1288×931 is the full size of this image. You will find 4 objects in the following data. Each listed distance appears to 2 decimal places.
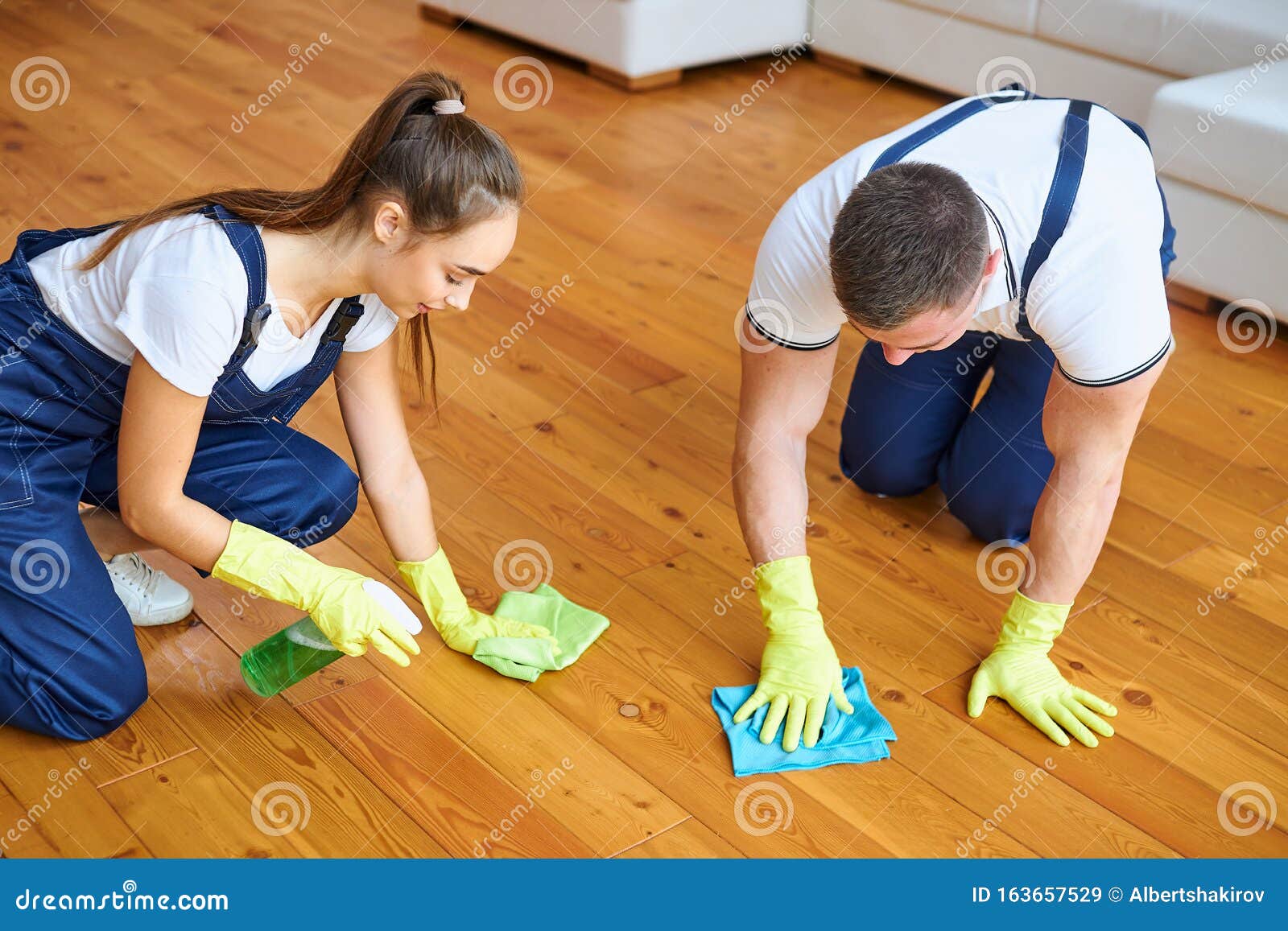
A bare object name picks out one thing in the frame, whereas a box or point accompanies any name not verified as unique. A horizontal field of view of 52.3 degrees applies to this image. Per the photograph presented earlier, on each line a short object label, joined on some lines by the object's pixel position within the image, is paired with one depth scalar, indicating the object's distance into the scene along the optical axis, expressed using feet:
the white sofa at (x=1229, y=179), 8.26
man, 4.45
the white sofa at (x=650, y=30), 12.13
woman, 4.50
